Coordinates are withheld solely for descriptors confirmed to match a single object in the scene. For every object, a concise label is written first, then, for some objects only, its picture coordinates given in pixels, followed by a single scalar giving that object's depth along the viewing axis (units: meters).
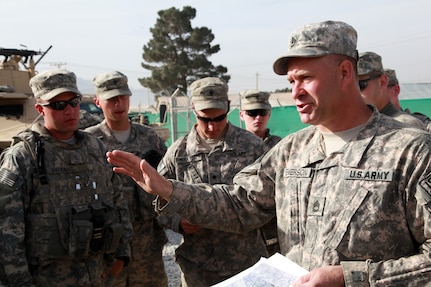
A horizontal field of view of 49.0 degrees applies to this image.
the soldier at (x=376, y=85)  3.40
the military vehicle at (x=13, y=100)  8.94
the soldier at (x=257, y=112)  4.86
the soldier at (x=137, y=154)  3.95
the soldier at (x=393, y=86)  4.33
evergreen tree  35.47
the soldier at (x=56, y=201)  2.79
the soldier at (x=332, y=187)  1.69
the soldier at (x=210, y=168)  3.30
